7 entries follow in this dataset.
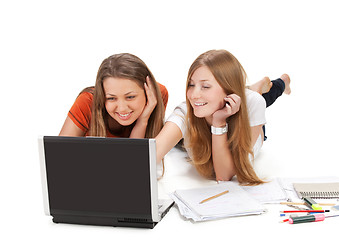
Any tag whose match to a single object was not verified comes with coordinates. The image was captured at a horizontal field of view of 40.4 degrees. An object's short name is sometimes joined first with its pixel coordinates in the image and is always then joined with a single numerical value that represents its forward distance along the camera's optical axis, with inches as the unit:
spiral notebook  122.3
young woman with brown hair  133.3
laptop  101.7
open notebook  111.5
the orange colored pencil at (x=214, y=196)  118.2
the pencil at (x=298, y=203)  116.9
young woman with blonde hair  127.3
